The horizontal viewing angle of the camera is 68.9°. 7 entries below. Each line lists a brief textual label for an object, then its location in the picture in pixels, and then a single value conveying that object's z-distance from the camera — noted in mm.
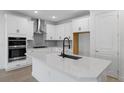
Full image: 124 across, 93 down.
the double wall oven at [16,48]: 3811
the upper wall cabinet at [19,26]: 3797
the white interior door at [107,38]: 3039
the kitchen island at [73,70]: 1087
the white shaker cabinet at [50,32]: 5717
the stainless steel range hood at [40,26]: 5238
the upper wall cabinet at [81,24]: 4111
